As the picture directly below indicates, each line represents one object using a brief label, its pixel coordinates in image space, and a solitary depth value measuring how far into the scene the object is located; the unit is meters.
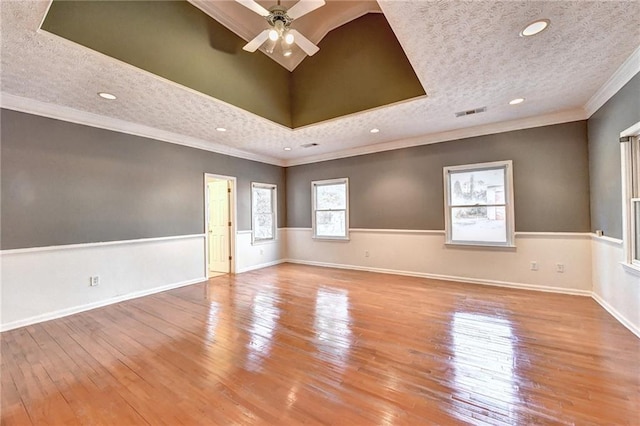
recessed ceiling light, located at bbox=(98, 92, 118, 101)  3.15
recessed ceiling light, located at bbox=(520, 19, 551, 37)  2.08
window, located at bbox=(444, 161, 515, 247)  4.43
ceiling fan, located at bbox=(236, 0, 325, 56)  2.65
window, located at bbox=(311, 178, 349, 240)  6.22
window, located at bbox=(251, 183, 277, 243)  6.38
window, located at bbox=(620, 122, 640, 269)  2.76
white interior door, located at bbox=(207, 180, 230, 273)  5.96
